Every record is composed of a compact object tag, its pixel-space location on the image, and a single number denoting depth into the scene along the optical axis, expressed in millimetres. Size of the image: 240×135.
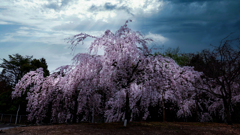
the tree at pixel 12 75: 24875
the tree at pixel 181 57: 34644
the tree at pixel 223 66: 13941
